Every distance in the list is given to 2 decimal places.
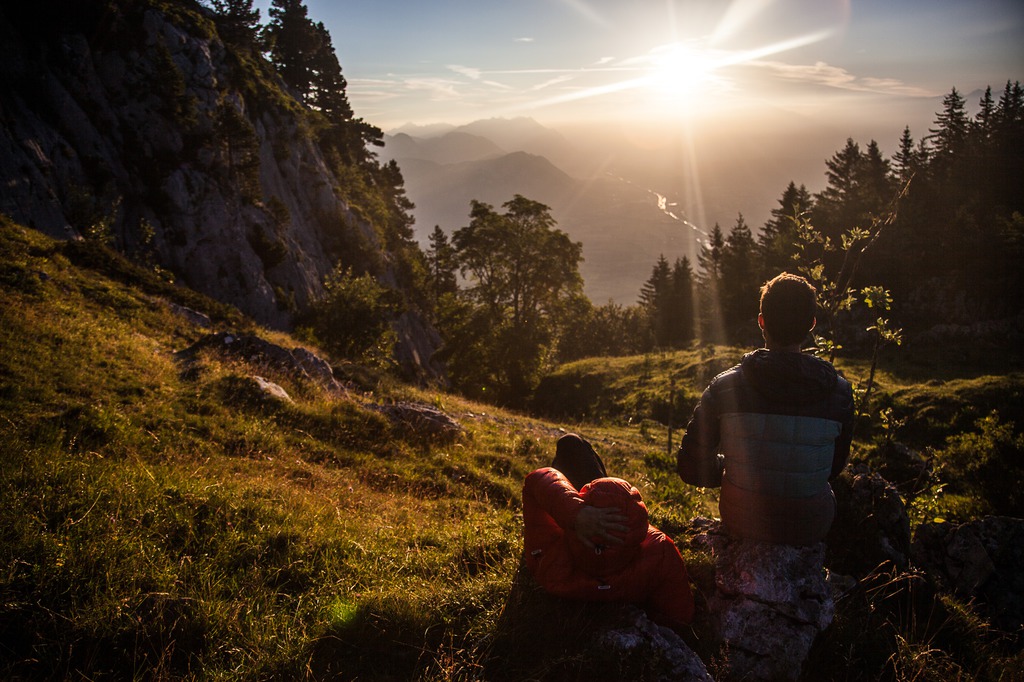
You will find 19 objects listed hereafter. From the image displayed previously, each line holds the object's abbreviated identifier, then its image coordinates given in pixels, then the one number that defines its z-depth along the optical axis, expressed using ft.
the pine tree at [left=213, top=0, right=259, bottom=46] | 147.64
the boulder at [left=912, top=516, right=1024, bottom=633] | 16.56
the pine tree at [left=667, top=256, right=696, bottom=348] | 212.84
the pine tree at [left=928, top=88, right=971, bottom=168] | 164.86
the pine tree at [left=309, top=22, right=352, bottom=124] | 192.28
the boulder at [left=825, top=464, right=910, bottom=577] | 15.52
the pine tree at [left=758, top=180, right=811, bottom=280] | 167.17
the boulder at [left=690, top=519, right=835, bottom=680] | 10.83
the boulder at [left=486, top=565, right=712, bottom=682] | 9.53
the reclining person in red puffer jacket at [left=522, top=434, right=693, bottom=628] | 10.51
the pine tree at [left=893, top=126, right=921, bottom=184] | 167.73
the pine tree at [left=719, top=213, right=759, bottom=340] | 183.32
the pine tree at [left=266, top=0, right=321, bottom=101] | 178.60
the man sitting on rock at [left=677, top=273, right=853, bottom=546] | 10.94
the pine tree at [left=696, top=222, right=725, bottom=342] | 191.48
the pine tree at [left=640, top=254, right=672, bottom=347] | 219.00
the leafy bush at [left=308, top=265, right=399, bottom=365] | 77.51
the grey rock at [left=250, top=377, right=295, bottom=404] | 28.55
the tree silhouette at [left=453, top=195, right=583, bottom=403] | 98.12
